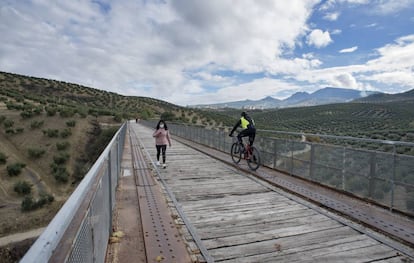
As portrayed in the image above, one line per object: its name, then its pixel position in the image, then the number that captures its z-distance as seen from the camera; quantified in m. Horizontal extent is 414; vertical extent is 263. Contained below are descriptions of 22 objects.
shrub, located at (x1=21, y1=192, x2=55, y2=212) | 19.03
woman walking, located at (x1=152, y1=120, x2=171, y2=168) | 10.45
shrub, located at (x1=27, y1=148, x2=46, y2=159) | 29.70
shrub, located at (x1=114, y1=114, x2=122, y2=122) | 51.25
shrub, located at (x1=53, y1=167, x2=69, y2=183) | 26.02
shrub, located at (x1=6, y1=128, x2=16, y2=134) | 33.94
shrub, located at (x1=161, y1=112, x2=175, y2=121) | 63.13
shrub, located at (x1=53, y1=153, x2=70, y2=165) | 29.23
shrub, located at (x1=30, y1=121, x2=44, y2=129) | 36.81
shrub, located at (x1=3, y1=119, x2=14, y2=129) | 35.10
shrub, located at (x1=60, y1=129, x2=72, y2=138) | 35.56
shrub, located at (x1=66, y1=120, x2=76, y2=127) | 39.06
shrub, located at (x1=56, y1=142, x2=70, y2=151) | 32.47
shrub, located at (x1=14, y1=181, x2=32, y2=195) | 21.83
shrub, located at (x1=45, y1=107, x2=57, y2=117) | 41.62
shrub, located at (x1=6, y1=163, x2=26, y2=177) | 24.31
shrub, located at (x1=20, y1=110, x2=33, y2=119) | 39.12
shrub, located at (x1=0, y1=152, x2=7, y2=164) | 25.80
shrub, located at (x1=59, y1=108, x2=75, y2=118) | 42.04
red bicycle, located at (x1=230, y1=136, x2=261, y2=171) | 9.46
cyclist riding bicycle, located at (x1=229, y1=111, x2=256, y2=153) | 9.66
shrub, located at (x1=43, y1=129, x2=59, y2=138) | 34.97
